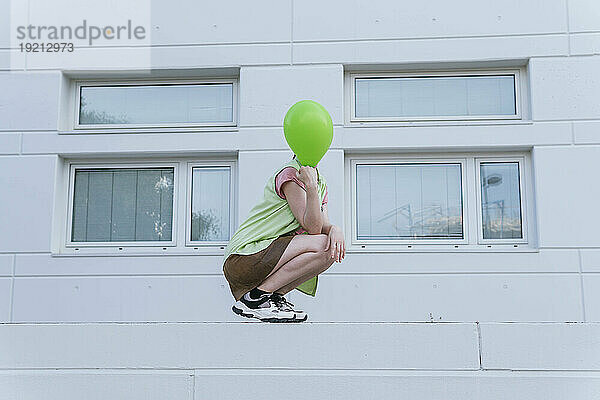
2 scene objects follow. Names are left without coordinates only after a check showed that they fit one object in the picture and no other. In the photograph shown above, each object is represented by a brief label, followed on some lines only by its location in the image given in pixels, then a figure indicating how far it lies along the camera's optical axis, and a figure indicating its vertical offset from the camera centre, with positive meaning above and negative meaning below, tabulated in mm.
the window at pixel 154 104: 5219 +1315
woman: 2971 +139
